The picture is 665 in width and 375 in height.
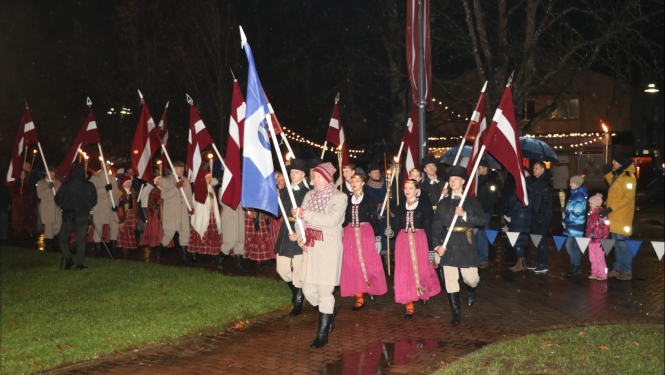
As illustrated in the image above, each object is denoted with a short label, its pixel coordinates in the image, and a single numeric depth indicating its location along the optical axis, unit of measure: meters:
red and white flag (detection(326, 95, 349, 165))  13.36
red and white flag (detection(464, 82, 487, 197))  11.05
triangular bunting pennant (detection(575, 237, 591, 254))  11.74
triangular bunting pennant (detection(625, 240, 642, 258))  11.32
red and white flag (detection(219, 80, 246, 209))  8.89
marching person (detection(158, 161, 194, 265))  14.50
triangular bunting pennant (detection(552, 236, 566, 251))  11.95
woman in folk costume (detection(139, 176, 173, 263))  15.46
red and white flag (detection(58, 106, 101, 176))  15.13
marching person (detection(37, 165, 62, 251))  18.09
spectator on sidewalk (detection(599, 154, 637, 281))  11.59
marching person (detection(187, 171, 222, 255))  14.06
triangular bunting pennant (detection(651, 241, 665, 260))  11.01
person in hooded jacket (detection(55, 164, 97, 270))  12.89
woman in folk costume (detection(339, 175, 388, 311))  9.40
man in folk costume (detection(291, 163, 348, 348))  7.62
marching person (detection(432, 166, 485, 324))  8.82
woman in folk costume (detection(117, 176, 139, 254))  16.12
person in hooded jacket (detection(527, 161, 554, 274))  12.59
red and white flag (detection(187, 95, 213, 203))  13.09
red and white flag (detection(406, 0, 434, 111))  11.46
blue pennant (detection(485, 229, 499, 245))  12.63
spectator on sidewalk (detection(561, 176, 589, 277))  11.91
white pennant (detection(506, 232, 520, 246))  12.47
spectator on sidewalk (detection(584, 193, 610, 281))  11.68
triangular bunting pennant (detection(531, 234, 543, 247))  12.48
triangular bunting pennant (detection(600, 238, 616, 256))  11.48
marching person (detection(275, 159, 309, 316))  8.83
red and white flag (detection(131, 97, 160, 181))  14.38
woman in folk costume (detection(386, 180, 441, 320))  9.05
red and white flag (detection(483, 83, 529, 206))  9.14
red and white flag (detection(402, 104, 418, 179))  12.56
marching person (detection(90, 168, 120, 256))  15.94
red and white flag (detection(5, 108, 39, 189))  15.92
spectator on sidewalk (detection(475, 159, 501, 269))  13.11
